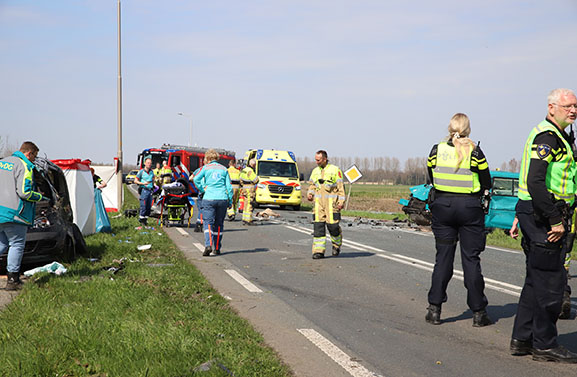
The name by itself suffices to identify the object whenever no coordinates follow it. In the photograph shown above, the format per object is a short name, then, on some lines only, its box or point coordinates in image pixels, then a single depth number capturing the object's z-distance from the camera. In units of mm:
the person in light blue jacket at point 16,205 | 7414
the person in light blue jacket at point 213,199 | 11570
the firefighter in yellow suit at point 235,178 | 18984
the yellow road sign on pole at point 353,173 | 28781
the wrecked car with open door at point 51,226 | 8930
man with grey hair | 5062
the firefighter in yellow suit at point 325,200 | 11477
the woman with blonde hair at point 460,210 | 6285
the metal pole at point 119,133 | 23250
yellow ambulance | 28359
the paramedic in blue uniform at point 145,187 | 17125
